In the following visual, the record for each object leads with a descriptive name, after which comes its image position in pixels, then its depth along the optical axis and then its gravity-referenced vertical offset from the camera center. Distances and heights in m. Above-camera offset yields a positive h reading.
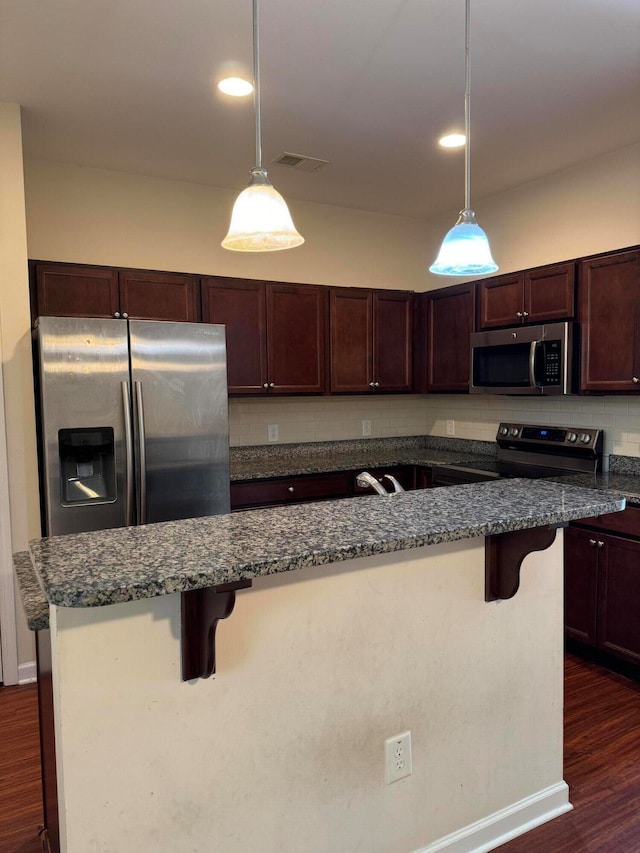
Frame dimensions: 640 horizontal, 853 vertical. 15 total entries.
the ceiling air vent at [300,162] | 3.42 +1.34
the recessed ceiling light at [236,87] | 2.53 +1.31
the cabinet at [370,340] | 4.16 +0.37
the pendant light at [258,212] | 1.72 +0.52
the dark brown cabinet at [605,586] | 2.84 -0.97
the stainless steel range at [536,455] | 3.55 -0.41
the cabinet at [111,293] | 3.26 +0.58
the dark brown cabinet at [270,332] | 3.76 +0.40
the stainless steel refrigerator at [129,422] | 2.77 -0.13
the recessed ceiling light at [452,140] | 3.17 +1.34
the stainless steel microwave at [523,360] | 3.39 +0.18
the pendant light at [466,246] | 2.04 +0.49
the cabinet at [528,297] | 3.41 +0.56
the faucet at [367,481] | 2.10 -0.31
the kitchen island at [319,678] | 1.26 -0.72
